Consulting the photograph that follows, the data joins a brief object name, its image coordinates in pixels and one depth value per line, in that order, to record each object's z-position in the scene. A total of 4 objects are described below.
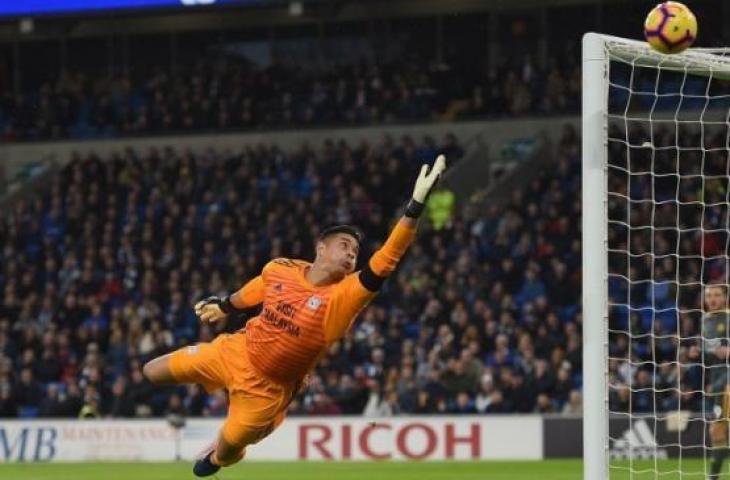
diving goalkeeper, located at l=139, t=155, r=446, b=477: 19.12
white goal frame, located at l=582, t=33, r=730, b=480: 17.44
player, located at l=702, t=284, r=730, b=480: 24.64
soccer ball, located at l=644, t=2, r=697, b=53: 18.67
